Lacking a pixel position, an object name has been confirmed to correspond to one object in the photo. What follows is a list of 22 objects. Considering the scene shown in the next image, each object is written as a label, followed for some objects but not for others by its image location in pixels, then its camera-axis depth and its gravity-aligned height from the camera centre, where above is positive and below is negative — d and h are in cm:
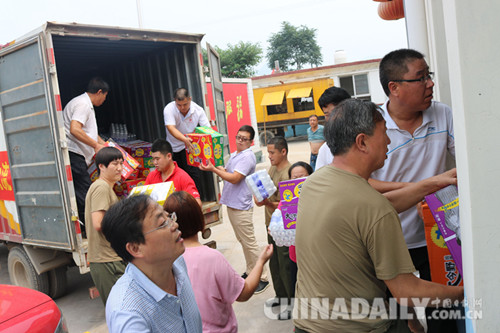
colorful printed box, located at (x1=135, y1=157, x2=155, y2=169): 603 -27
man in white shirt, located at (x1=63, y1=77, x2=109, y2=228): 498 +13
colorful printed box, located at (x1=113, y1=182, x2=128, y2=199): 552 -56
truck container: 443 +42
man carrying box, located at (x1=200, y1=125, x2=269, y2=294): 474 -66
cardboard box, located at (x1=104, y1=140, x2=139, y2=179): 473 -23
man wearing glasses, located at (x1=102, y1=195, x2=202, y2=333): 158 -50
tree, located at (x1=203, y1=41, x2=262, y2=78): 4000 +688
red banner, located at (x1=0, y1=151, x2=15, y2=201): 524 -24
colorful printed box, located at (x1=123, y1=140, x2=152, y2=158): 602 -8
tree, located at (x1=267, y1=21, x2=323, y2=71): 5153 +948
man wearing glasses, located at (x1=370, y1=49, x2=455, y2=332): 229 -12
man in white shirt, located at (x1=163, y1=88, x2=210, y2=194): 537 +24
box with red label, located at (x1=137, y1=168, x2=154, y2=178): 599 -40
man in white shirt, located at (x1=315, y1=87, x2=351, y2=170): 305 +16
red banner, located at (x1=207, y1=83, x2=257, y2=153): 1284 +78
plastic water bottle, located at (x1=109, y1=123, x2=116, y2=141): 677 +27
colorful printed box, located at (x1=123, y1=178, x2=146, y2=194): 557 -52
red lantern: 624 +155
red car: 271 -103
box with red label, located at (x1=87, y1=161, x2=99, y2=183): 533 -27
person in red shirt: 459 -32
